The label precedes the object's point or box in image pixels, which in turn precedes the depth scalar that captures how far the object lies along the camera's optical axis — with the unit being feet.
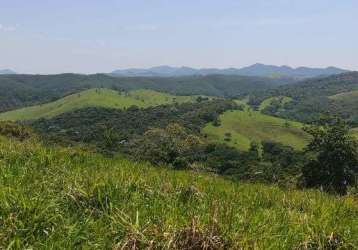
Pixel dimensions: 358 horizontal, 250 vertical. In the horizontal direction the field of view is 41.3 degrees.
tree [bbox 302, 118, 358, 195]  154.40
